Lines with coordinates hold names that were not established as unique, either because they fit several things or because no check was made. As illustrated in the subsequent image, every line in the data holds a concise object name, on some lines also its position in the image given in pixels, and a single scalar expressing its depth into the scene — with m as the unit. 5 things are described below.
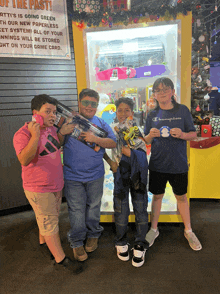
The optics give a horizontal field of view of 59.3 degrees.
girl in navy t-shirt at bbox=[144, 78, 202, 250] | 1.81
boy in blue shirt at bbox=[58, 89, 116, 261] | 1.71
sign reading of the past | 2.38
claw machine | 1.97
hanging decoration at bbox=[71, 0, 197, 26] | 1.82
